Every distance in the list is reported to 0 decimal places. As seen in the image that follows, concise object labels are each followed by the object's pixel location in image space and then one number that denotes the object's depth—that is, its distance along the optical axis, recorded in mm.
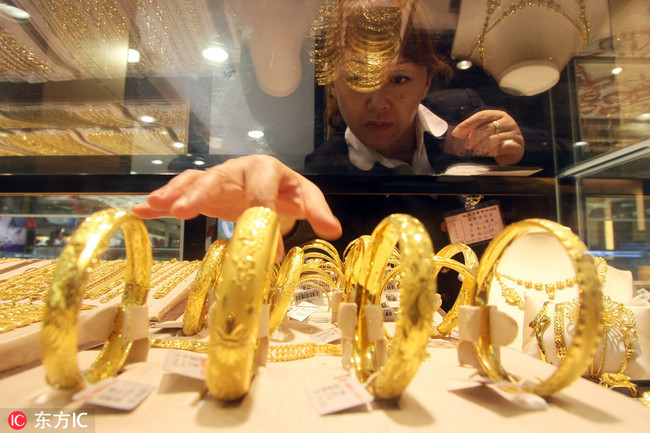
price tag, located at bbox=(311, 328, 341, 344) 238
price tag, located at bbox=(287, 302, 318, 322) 320
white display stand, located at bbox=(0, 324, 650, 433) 130
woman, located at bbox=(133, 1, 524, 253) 416
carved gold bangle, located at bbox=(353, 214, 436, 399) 136
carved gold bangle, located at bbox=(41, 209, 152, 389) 134
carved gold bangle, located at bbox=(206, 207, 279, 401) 132
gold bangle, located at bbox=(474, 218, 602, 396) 139
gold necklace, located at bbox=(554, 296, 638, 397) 243
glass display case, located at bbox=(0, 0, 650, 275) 398
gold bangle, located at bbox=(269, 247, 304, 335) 262
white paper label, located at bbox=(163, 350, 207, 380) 151
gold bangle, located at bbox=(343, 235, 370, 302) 207
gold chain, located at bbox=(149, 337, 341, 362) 214
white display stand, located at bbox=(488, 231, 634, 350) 312
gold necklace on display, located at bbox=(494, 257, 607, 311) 342
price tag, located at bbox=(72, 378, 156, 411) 132
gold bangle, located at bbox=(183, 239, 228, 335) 255
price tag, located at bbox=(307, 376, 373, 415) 138
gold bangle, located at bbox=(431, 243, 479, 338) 251
